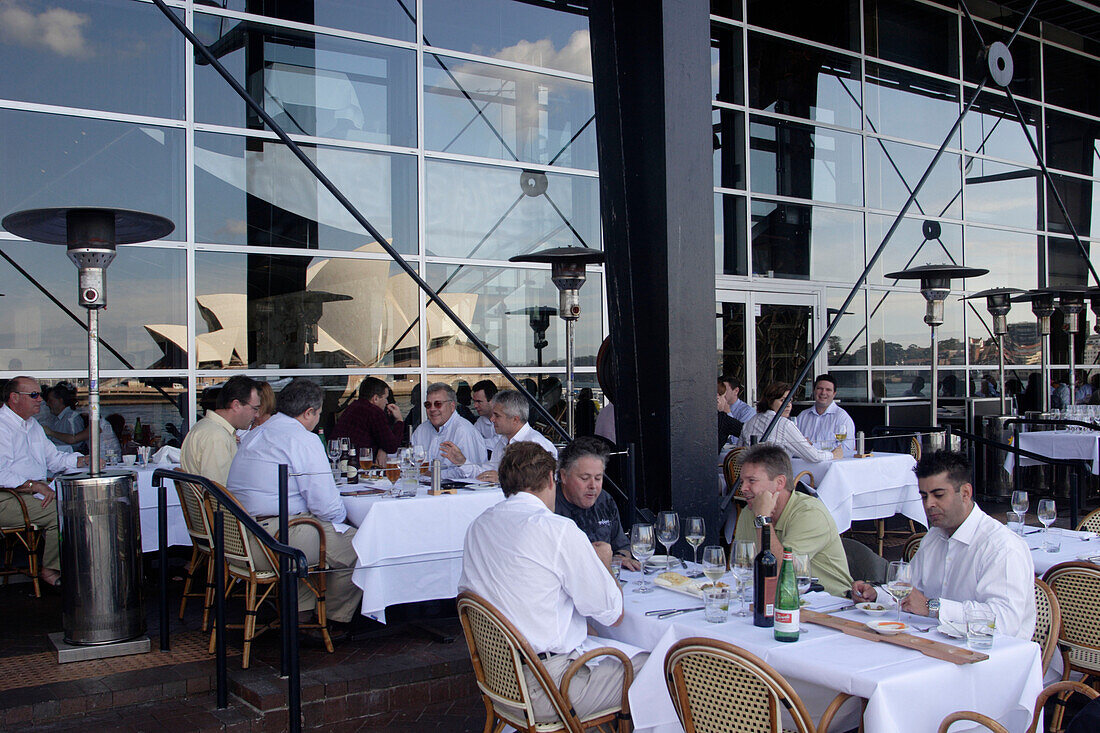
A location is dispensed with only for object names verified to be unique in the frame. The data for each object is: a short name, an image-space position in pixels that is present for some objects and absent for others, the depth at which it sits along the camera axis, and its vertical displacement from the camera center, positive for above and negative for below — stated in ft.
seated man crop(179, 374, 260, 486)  19.95 -1.62
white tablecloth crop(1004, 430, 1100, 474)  33.94 -3.66
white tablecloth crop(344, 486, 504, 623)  17.28 -3.62
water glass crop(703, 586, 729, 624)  10.61 -2.94
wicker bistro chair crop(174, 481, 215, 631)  17.87 -3.32
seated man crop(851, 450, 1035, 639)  10.35 -2.57
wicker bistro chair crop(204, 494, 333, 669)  16.34 -3.87
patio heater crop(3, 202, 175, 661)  16.44 -3.00
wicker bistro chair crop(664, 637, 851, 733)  8.27 -3.20
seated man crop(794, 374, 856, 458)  30.14 -2.21
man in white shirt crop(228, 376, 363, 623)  17.71 -2.58
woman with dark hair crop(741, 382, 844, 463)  25.48 -2.21
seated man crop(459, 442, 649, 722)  10.73 -2.73
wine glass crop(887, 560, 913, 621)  10.66 -2.73
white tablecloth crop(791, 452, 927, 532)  25.17 -3.85
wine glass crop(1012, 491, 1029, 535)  16.11 -2.77
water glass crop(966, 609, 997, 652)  9.34 -2.89
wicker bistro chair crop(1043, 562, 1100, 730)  11.91 -3.51
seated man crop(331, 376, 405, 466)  26.04 -1.98
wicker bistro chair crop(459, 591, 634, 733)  10.29 -3.71
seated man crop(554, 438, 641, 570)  14.53 -2.35
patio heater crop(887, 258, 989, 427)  31.32 +2.45
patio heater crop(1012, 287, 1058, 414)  39.47 +1.73
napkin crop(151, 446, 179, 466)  24.21 -2.55
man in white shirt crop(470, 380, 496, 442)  28.35 -1.49
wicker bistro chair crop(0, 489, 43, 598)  21.97 -4.39
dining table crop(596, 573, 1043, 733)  8.53 -3.19
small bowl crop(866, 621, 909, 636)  9.72 -2.98
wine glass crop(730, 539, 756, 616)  11.40 -2.59
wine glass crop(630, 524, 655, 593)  12.69 -2.62
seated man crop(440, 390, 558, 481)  20.42 -1.41
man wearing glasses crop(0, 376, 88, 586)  21.98 -2.50
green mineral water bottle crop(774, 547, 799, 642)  9.69 -2.75
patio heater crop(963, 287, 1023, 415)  38.70 +1.84
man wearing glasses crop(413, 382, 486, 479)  24.23 -1.95
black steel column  17.26 +2.28
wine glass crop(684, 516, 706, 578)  13.34 -2.62
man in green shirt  13.01 -2.36
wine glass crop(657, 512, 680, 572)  13.52 -2.59
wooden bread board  8.96 -3.01
